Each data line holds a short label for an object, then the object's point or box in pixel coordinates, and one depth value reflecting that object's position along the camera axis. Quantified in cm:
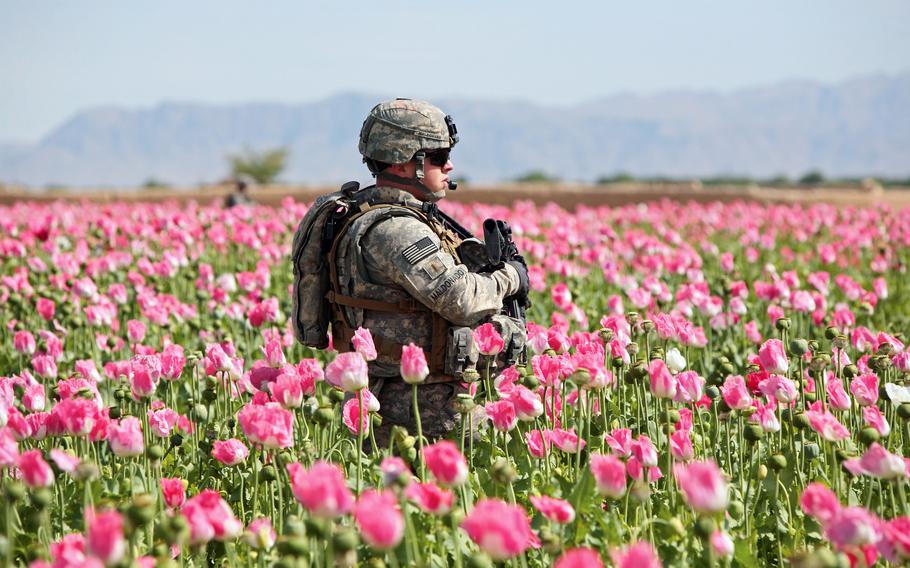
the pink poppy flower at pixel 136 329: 1249
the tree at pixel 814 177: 13612
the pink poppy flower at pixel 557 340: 1008
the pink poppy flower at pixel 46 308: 1412
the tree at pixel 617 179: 13957
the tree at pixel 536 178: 11866
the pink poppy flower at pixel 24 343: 1231
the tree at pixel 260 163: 14925
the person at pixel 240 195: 3360
